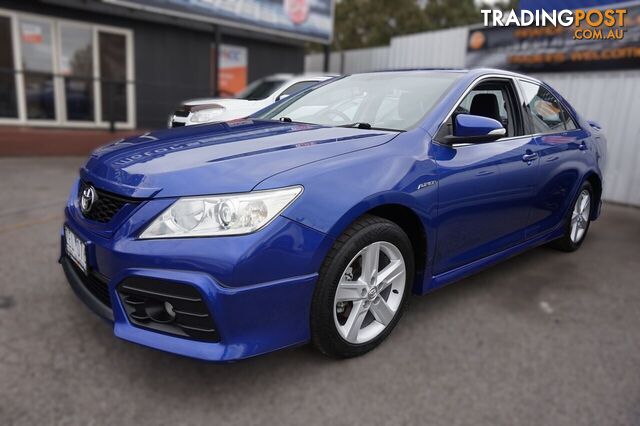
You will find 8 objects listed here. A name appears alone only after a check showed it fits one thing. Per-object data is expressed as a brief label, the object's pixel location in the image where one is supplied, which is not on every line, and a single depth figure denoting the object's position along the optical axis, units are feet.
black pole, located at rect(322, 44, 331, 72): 40.19
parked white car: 17.52
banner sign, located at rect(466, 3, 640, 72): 22.40
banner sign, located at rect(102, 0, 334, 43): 30.17
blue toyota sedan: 6.27
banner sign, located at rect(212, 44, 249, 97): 41.19
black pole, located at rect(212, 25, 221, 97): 33.04
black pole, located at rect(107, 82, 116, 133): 30.91
